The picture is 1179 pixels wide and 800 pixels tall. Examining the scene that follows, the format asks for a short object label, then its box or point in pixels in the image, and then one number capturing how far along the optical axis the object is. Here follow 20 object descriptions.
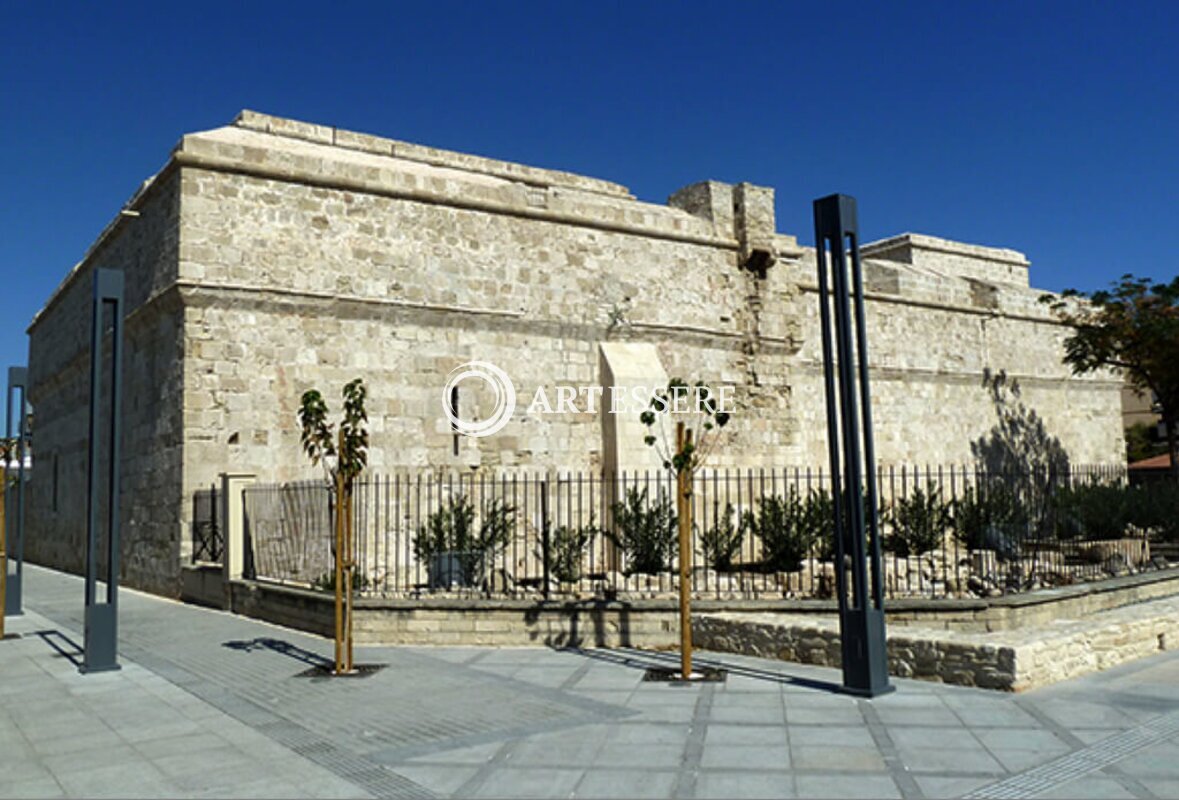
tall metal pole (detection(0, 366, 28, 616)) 13.10
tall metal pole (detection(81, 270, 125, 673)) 8.61
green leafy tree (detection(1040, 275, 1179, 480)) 23.31
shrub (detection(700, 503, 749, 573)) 12.77
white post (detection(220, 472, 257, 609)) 12.38
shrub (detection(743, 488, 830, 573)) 12.66
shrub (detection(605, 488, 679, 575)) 12.67
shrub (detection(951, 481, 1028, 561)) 11.48
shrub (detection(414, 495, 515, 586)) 11.69
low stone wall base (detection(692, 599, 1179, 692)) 7.19
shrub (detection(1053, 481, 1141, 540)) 14.76
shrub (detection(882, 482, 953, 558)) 13.61
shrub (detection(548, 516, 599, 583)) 11.59
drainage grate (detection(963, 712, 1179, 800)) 4.80
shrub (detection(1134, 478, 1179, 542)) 15.95
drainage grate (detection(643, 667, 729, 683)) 7.74
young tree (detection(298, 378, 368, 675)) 8.33
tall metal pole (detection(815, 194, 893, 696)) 7.08
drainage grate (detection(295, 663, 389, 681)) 8.20
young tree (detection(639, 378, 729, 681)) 7.79
